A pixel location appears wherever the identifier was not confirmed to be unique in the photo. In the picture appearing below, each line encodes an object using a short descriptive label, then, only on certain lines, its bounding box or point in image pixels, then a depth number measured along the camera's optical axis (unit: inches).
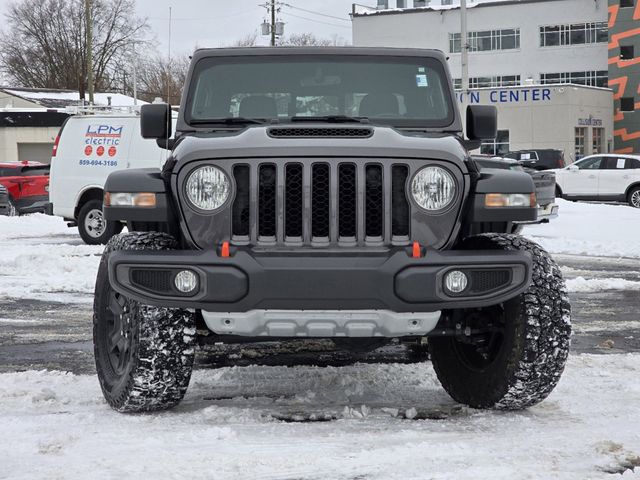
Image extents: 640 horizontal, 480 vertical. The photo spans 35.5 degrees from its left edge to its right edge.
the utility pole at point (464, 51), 1216.2
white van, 643.5
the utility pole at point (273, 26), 2382.6
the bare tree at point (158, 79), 3331.7
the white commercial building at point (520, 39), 2482.2
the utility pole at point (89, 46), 1677.3
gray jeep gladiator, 182.4
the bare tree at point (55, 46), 2989.7
